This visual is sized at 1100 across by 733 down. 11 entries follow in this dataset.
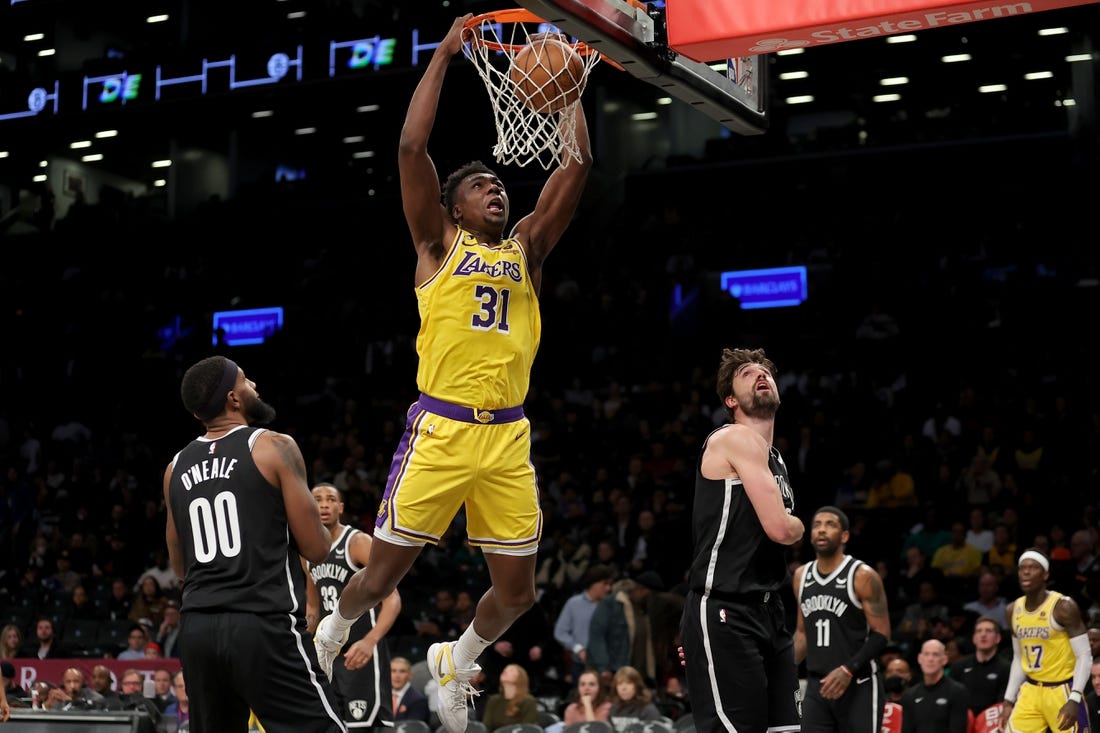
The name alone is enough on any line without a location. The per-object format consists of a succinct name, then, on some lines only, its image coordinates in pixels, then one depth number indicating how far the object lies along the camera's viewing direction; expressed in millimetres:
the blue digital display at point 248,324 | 25406
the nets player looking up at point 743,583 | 5512
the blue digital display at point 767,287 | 21711
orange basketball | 6254
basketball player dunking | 5871
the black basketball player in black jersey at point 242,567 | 5090
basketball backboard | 6020
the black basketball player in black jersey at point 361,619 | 8375
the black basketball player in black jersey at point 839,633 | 9141
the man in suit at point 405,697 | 11898
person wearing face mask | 11312
